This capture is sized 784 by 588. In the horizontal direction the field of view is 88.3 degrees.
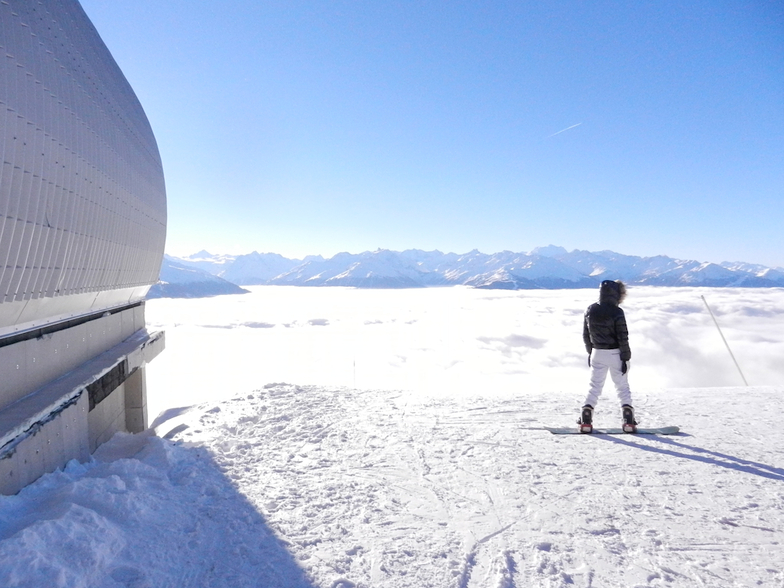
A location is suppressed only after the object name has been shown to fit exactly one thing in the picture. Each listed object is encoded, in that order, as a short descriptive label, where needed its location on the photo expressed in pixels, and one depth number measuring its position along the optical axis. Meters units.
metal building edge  4.57
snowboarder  5.64
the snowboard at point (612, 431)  5.61
